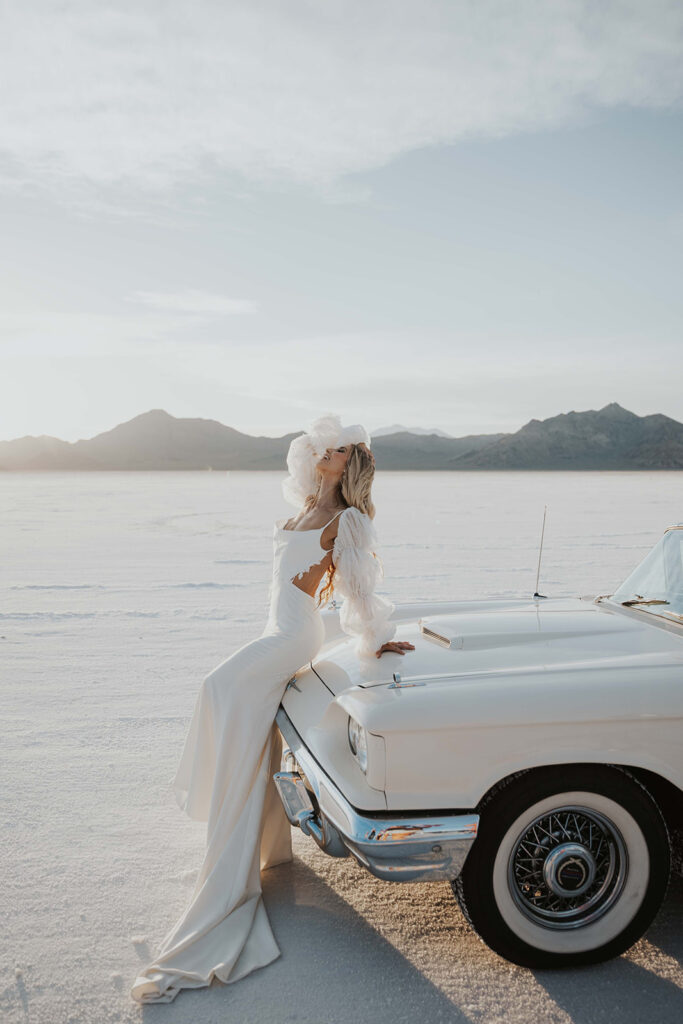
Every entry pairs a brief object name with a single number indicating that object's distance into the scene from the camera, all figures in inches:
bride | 125.8
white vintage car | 114.0
